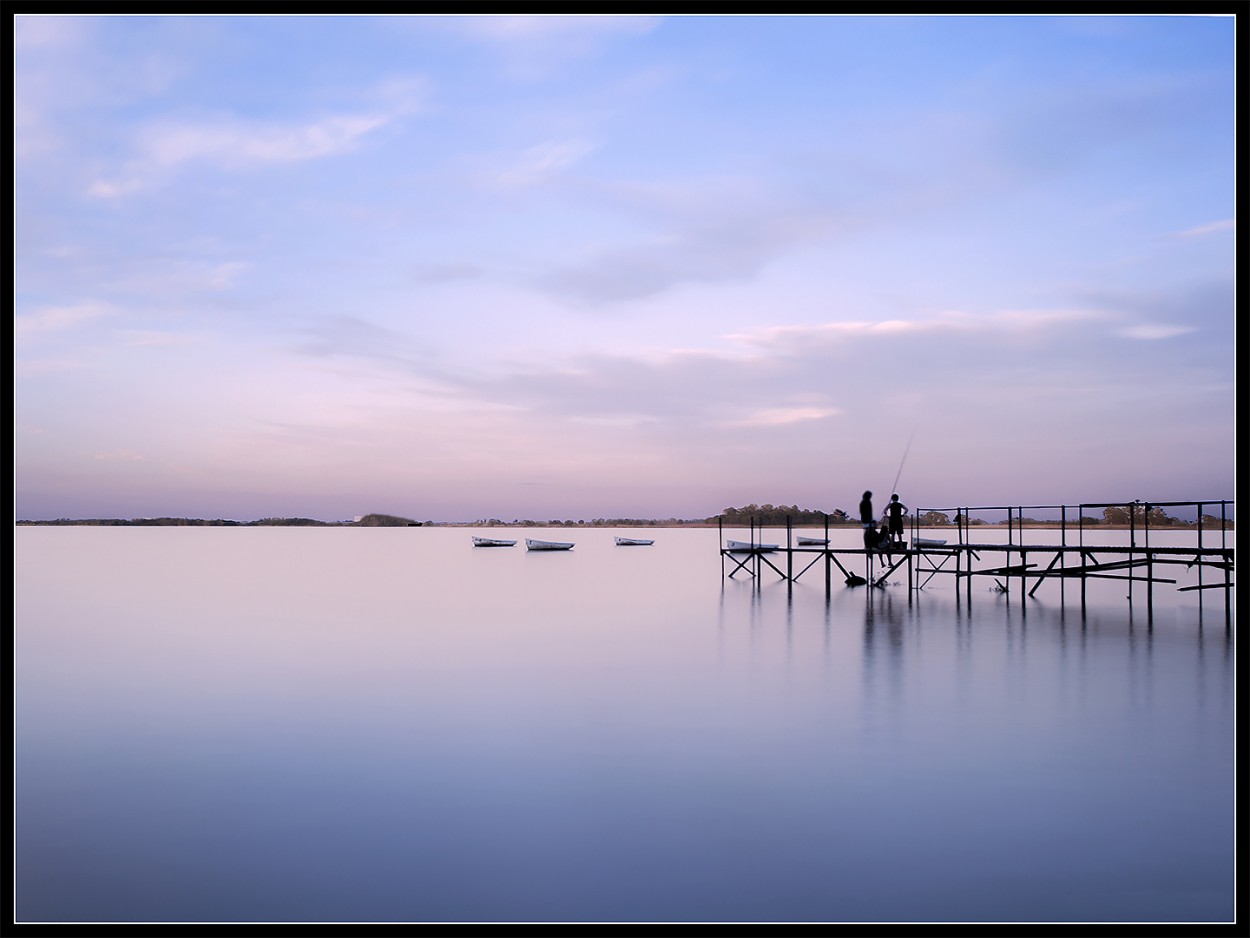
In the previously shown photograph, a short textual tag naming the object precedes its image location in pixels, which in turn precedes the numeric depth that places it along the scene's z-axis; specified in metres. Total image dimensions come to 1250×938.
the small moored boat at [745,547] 33.57
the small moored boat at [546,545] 71.34
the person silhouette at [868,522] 26.36
